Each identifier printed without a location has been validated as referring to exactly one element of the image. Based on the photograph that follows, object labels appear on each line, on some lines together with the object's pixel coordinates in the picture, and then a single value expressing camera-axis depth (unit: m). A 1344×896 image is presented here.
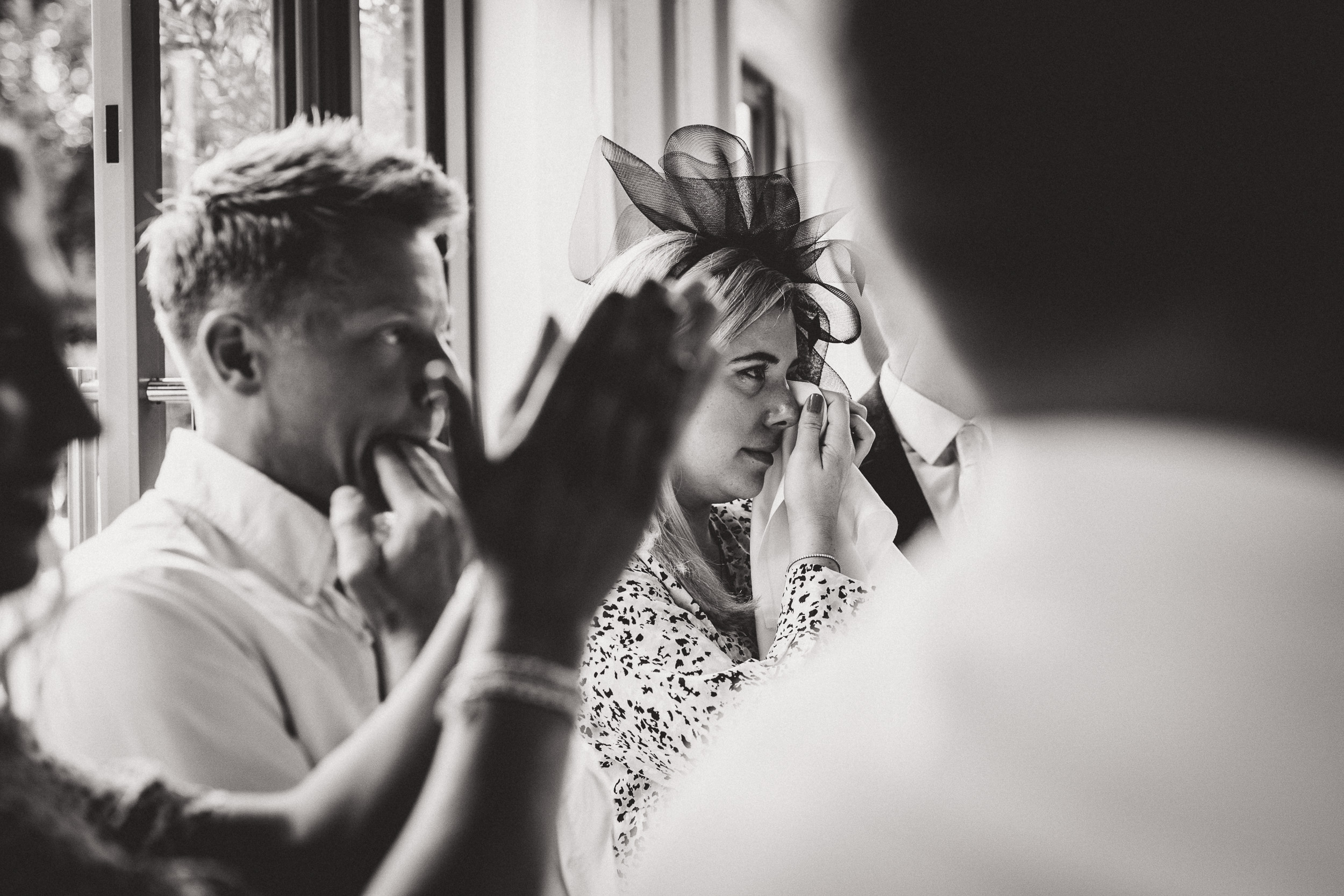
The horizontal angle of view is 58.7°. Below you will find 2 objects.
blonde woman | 1.62
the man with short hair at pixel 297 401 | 0.85
